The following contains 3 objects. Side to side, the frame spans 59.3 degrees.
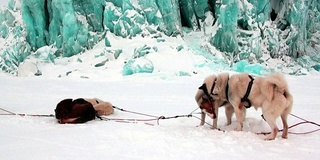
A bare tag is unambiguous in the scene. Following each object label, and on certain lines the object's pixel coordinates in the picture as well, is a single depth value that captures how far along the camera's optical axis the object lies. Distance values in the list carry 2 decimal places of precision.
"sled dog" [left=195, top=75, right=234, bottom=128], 4.21
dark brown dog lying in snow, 4.81
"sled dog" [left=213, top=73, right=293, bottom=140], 3.59
